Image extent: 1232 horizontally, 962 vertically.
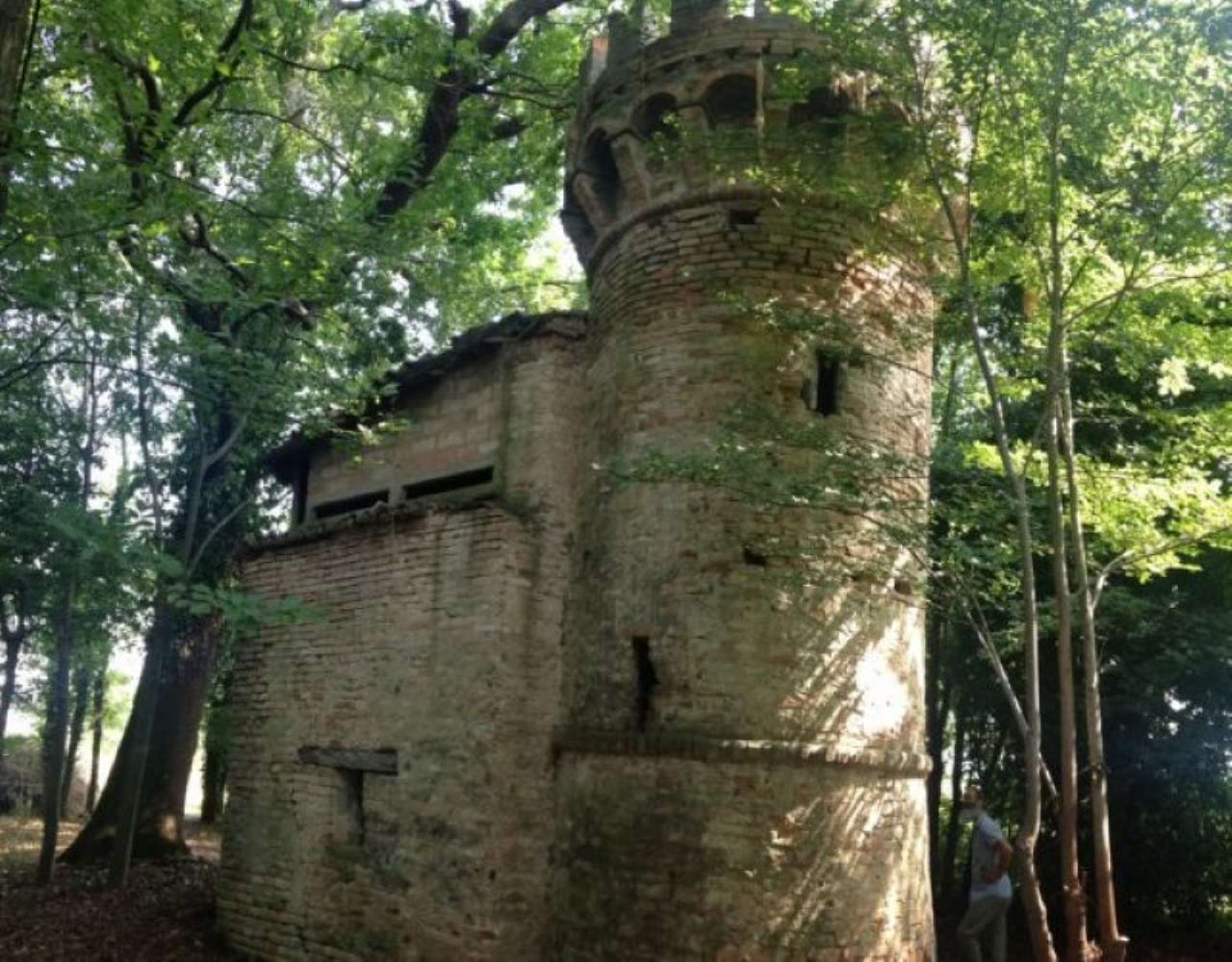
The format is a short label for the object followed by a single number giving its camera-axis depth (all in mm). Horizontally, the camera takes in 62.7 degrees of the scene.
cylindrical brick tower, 7891
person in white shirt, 8992
